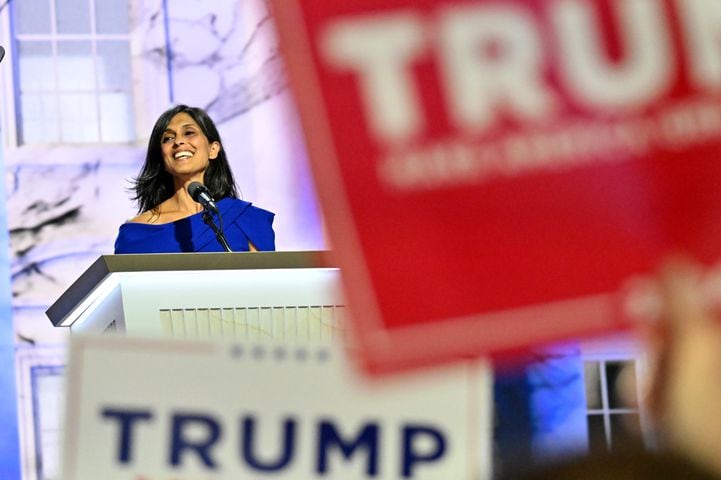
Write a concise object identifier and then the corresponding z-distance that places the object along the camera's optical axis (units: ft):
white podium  27.11
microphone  37.39
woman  42.98
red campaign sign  17.45
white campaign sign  18.19
